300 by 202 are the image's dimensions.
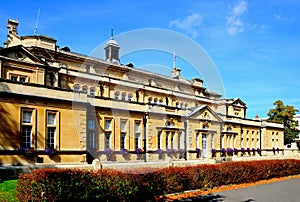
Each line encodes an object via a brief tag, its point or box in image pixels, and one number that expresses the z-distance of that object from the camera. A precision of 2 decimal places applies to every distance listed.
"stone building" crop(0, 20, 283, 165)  22.16
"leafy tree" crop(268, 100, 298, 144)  64.31
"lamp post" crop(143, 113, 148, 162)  31.28
